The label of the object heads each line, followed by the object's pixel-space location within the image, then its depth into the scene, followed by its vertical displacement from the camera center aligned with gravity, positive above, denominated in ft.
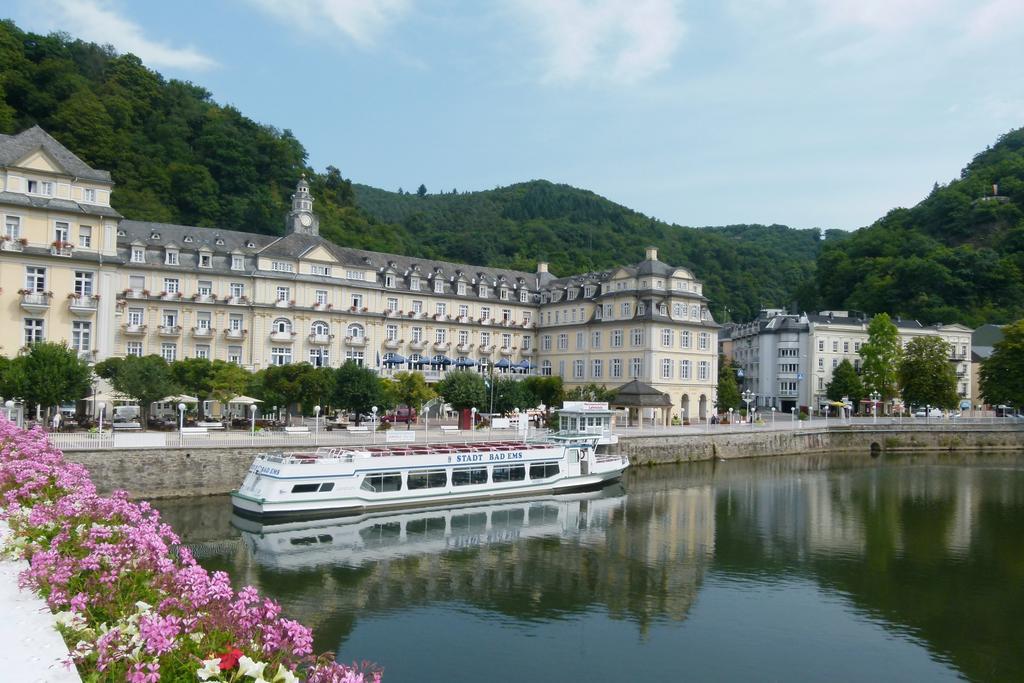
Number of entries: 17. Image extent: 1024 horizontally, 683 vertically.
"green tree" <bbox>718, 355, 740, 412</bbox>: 221.66 +0.30
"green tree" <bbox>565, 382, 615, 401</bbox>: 186.54 -0.29
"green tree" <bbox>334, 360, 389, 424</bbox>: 140.56 -0.30
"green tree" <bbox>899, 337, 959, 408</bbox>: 223.10 +6.80
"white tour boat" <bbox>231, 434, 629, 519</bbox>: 96.22 -12.02
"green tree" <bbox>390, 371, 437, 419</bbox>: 154.20 -0.28
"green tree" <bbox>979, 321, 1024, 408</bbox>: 211.82 +7.78
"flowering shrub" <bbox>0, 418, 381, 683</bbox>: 24.67 -8.26
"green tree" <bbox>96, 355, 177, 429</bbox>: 122.01 +0.94
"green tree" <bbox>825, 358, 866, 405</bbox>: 239.30 +3.72
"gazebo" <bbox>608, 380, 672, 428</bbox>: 174.32 -1.03
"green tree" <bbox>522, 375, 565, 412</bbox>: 191.11 +0.41
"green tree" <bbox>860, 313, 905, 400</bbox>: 235.81 +12.10
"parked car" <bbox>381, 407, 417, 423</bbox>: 173.08 -6.06
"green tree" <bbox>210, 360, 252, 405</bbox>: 138.72 +0.66
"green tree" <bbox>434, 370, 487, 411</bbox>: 154.51 -0.05
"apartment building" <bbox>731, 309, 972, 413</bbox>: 257.14 +15.49
